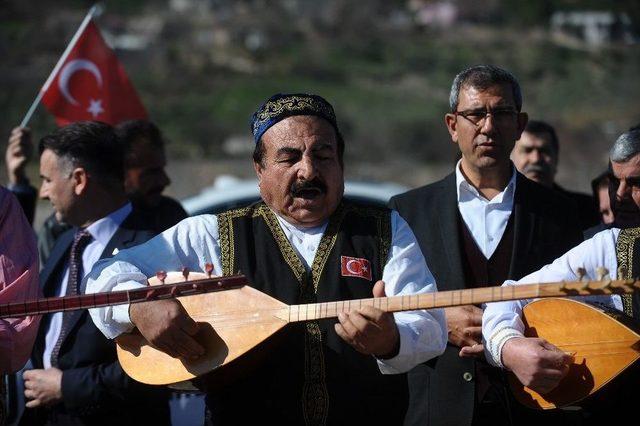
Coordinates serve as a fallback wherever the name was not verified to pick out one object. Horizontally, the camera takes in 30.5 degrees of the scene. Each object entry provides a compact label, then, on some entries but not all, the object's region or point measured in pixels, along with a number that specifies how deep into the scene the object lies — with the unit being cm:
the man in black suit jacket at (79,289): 547
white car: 1007
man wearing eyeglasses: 511
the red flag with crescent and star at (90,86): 750
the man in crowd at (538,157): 712
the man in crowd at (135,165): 686
